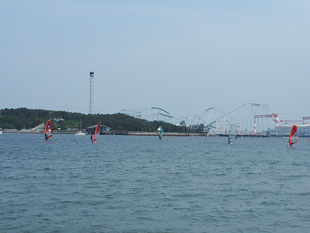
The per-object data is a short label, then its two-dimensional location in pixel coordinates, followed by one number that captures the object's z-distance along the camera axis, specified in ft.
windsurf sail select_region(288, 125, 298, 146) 253.44
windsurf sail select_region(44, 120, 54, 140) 253.92
